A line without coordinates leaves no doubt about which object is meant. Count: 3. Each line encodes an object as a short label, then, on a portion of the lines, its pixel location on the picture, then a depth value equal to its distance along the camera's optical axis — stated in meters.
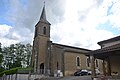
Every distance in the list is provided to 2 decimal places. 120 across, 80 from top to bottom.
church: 17.12
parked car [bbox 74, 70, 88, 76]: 14.81
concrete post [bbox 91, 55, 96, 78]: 8.22
